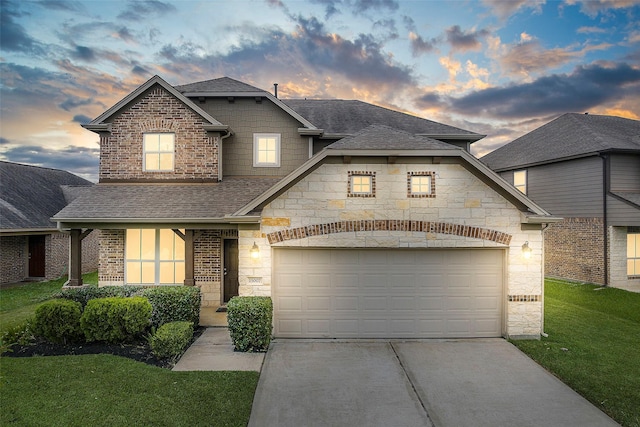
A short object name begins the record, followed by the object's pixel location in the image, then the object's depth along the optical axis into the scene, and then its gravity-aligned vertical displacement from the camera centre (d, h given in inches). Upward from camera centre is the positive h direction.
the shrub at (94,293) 341.7 -87.3
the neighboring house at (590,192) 551.8 +43.2
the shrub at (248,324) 278.1 -97.3
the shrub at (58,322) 286.4 -99.1
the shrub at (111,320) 286.5 -97.4
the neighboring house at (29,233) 581.6 -39.4
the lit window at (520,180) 716.1 +80.3
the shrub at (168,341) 260.8 -107.1
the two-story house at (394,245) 307.0 -30.4
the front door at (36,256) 622.5 -87.0
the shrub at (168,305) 319.3 -92.7
